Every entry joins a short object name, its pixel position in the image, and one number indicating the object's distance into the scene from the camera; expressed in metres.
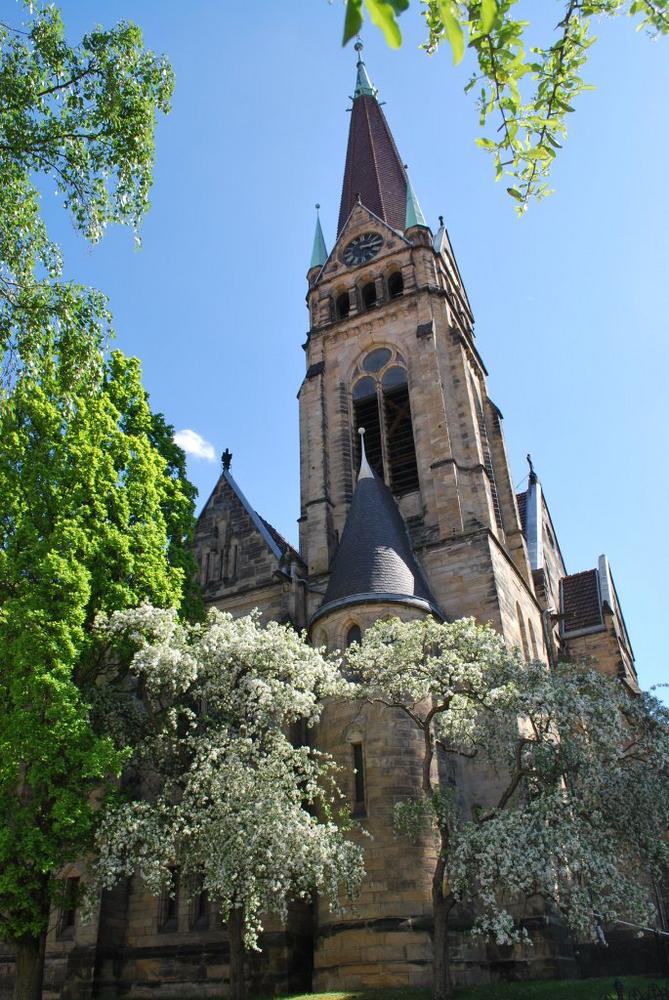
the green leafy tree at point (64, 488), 10.69
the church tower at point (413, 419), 22.03
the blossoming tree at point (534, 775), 11.91
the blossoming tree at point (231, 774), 12.46
